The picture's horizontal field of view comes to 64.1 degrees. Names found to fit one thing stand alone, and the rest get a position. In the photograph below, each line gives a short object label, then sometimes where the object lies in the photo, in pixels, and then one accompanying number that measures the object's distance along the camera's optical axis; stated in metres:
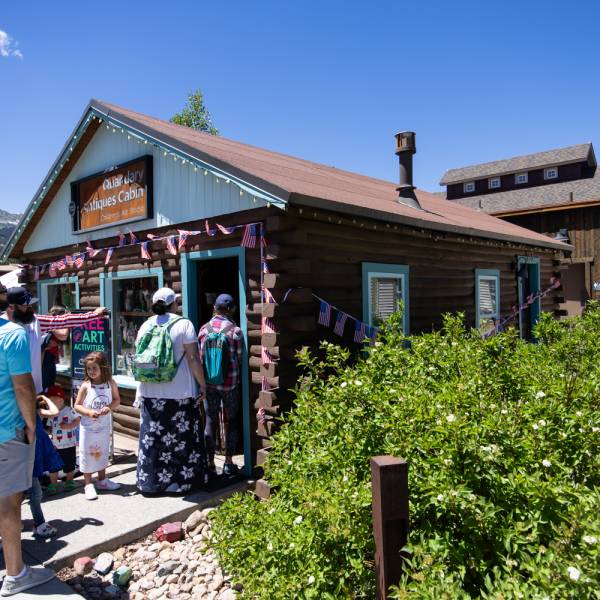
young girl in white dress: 5.02
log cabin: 5.34
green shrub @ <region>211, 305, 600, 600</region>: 2.02
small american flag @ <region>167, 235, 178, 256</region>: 6.42
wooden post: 2.18
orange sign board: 7.08
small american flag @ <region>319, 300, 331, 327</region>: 5.56
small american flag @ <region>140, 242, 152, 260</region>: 6.92
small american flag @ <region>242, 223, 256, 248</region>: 5.38
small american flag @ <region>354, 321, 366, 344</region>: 5.98
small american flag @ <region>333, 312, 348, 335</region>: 5.66
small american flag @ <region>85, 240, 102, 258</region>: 8.01
